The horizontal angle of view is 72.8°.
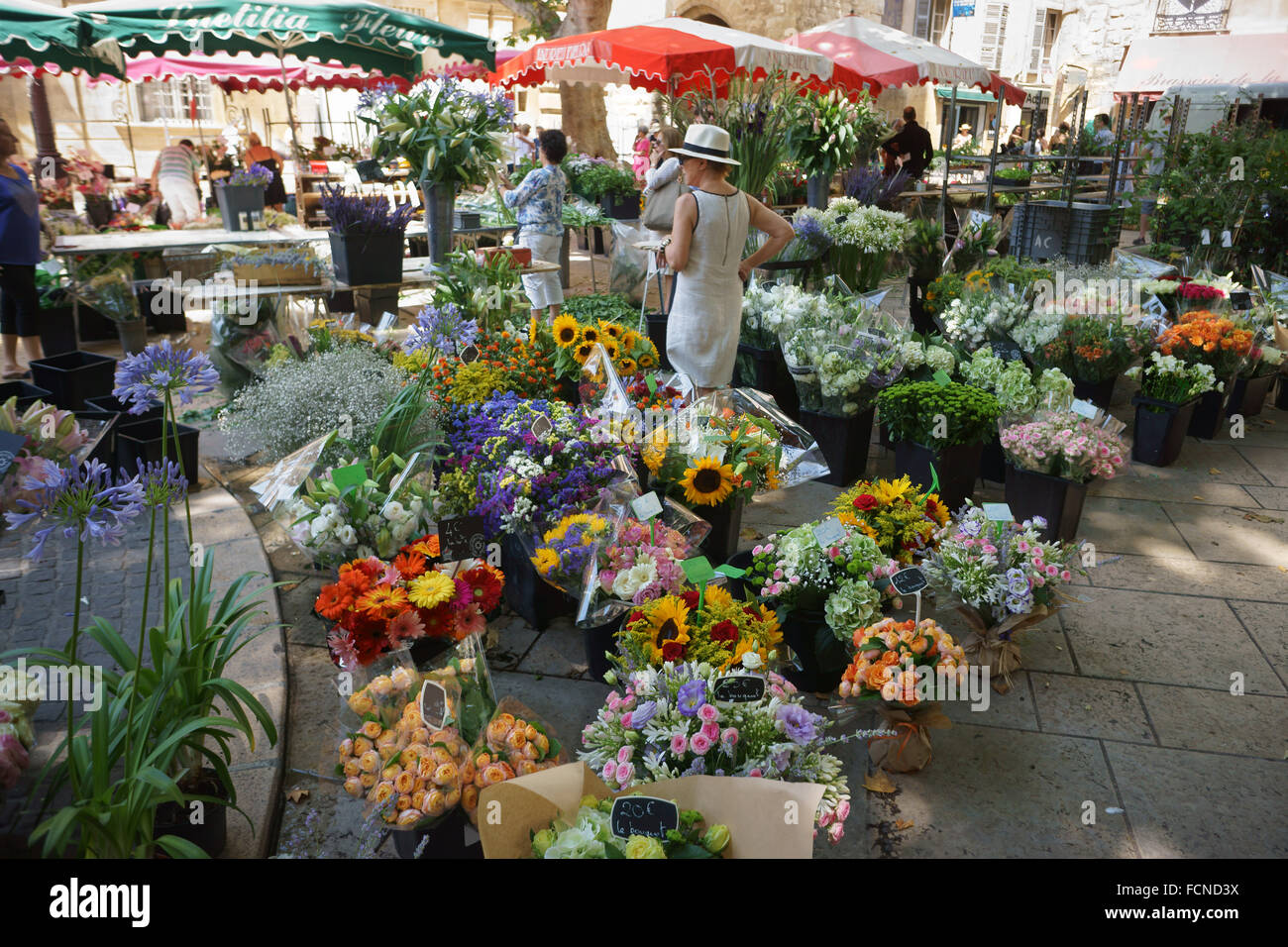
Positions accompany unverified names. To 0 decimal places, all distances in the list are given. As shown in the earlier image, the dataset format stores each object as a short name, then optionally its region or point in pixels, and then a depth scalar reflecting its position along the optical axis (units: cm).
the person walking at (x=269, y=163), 1146
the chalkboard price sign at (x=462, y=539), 333
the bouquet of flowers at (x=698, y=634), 233
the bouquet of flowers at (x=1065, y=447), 390
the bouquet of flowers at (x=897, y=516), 313
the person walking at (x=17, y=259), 564
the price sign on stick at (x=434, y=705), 204
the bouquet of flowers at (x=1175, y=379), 502
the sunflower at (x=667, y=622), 242
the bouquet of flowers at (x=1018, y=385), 443
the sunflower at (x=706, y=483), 347
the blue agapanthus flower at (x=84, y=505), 181
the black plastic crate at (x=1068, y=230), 952
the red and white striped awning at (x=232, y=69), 1084
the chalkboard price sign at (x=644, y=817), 151
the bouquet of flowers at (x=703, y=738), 189
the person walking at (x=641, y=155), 1117
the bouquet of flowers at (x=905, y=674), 245
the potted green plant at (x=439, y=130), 510
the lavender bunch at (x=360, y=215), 549
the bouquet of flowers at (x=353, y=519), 300
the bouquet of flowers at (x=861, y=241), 642
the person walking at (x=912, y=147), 1181
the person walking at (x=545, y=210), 684
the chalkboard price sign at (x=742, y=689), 197
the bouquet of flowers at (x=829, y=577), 276
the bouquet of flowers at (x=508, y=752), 196
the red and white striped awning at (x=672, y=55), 864
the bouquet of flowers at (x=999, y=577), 293
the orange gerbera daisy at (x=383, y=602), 232
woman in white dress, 428
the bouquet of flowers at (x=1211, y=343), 534
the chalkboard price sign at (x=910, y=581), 272
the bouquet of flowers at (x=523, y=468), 310
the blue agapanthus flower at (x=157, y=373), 199
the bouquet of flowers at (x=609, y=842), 146
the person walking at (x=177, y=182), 1006
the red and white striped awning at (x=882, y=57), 1051
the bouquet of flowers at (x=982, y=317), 562
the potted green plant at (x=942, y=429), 421
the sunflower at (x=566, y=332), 437
